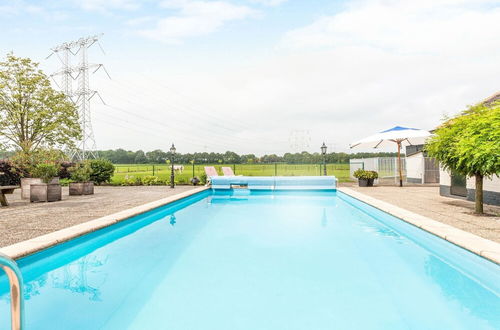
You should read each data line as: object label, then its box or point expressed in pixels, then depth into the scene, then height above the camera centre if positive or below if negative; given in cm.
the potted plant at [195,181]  1507 -68
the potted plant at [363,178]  1336 -58
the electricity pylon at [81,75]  3431 +1221
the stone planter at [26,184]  893 -43
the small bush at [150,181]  1546 -66
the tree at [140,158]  5103 +205
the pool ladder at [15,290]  131 -58
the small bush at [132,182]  1501 -68
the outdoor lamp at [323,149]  1614 +102
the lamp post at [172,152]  1493 +87
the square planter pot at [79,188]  1033 -67
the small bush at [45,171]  880 -3
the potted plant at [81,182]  1036 -45
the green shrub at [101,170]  1490 -2
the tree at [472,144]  505 +41
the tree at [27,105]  1483 +361
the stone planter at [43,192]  845 -66
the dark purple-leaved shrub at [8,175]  1359 -20
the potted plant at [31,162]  898 +29
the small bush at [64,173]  1652 -17
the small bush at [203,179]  1499 -58
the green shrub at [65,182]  1470 -63
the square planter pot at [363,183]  1343 -82
